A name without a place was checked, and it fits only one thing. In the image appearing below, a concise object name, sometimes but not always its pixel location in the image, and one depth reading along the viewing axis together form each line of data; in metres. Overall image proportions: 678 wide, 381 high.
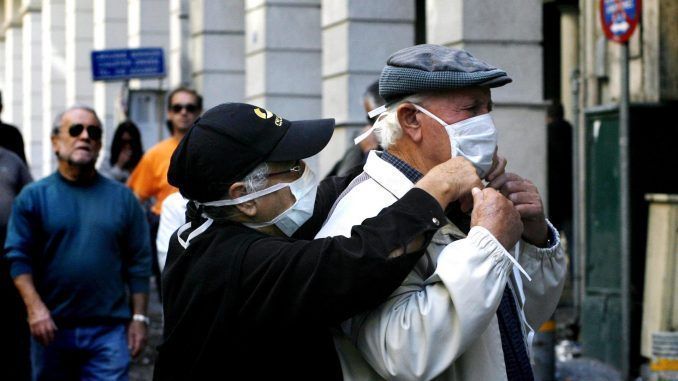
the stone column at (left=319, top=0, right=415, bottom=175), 13.47
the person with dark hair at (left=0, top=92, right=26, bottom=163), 8.60
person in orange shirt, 9.26
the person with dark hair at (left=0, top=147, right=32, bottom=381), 7.64
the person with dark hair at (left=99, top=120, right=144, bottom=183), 13.73
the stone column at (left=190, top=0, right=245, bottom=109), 18.80
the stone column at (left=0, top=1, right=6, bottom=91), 47.47
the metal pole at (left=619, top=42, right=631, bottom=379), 8.67
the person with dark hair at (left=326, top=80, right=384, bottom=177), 8.28
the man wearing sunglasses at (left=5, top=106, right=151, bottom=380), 7.01
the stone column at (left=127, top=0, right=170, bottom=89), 24.30
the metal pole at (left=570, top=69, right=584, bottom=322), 12.29
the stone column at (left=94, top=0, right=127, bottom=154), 27.89
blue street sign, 20.33
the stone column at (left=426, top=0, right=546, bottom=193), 10.34
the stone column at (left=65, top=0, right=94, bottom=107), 32.66
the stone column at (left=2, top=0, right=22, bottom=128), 43.59
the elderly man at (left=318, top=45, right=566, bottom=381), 3.33
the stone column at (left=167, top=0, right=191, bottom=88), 20.52
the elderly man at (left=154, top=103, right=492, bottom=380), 3.32
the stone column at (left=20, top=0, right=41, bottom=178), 39.53
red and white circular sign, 8.77
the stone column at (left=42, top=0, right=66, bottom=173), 36.25
